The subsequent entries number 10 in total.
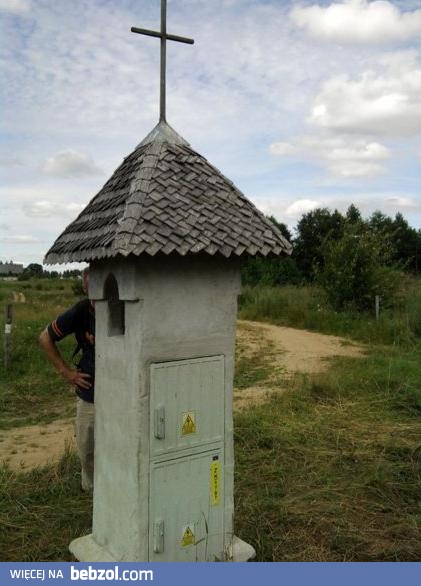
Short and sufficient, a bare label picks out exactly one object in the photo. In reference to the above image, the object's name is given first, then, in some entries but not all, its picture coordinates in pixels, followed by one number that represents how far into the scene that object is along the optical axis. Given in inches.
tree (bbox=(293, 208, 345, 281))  1369.3
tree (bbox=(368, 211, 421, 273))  1601.9
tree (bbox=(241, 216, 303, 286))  1114.1
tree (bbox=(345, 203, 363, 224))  1429.9
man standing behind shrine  166.7
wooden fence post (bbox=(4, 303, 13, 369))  372.5
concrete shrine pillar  126.2
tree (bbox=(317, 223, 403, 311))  665.6
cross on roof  141.4
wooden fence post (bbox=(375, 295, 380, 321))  604.4
